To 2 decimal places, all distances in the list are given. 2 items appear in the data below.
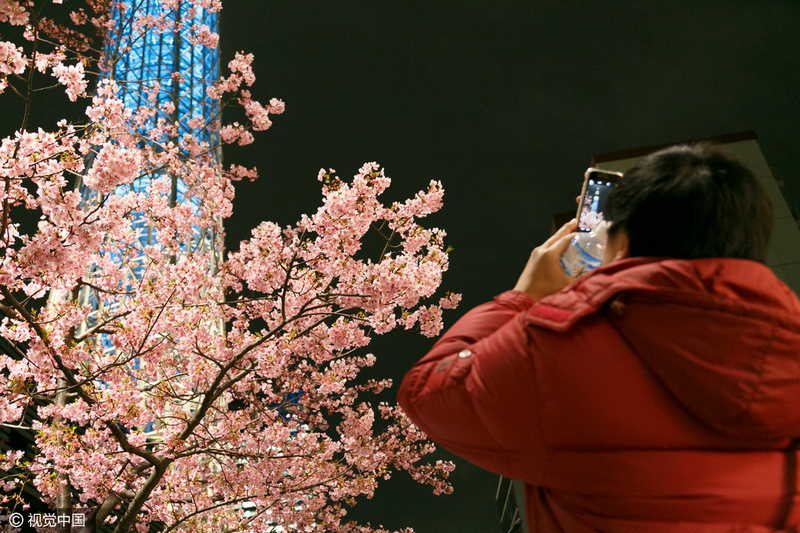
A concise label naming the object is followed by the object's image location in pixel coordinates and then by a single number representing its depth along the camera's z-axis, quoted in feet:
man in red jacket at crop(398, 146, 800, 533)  3.18
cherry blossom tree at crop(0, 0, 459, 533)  17.94
